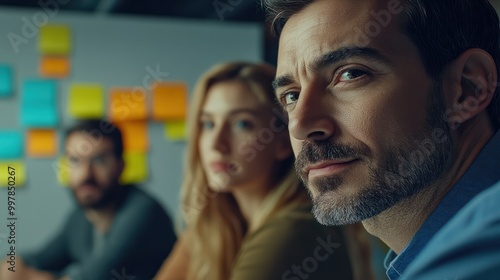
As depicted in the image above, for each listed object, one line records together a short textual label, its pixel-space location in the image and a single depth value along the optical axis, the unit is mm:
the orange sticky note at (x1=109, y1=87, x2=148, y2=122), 1343
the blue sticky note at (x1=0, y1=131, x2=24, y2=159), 1287
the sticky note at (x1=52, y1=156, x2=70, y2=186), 1318
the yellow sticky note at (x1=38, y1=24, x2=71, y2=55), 1325
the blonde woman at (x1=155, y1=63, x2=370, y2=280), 954
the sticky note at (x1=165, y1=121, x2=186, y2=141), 1367
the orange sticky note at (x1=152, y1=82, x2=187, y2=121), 1360
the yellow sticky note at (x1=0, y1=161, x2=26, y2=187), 1273
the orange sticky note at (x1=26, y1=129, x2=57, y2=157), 1314
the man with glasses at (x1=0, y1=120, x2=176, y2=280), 1267
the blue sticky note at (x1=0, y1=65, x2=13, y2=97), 1294
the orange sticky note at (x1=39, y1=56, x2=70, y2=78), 1324
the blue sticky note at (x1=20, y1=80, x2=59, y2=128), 1314
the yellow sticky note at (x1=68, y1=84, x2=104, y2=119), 1336
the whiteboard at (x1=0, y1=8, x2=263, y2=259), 1297
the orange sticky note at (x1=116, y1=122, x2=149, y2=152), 1336
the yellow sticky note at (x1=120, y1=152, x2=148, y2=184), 1331
